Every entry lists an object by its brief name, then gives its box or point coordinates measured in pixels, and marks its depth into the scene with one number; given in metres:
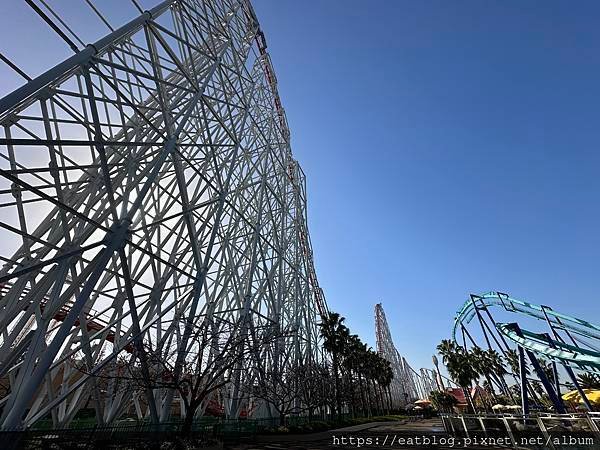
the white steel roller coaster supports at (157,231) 9.48
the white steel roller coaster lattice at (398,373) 81.19
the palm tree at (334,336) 35.06
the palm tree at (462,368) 37.47
